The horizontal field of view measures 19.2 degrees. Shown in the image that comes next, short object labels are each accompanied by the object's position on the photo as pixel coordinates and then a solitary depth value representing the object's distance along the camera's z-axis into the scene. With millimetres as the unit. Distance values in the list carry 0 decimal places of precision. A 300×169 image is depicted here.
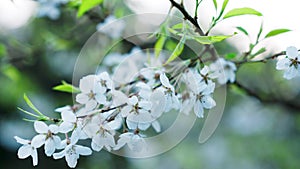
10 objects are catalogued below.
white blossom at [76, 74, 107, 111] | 653
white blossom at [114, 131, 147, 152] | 656
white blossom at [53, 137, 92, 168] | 637
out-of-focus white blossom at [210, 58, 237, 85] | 745
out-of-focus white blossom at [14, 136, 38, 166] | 653
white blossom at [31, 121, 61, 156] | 642
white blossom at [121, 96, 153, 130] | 636
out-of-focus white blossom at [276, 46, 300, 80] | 664
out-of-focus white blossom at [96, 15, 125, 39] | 1039
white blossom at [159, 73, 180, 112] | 637
